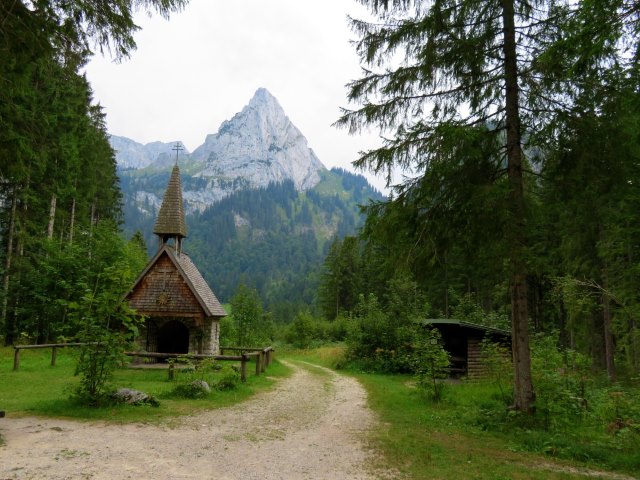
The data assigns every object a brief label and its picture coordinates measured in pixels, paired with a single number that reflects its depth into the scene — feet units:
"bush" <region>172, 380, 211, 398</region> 36.37
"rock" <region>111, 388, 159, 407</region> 30.30
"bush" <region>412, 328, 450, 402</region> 38.63
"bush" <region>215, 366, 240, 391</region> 41.09
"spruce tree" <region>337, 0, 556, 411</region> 28.45
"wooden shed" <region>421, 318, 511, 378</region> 57.93
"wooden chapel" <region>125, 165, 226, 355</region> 58.65
